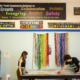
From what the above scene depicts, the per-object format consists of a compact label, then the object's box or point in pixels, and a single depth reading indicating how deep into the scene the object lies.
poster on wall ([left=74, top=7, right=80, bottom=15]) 4.23
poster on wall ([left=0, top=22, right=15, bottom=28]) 4.15
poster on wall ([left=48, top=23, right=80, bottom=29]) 4.17
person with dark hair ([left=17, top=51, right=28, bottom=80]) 3.63
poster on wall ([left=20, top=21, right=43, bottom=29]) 4.15
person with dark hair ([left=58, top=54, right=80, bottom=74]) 3.66
